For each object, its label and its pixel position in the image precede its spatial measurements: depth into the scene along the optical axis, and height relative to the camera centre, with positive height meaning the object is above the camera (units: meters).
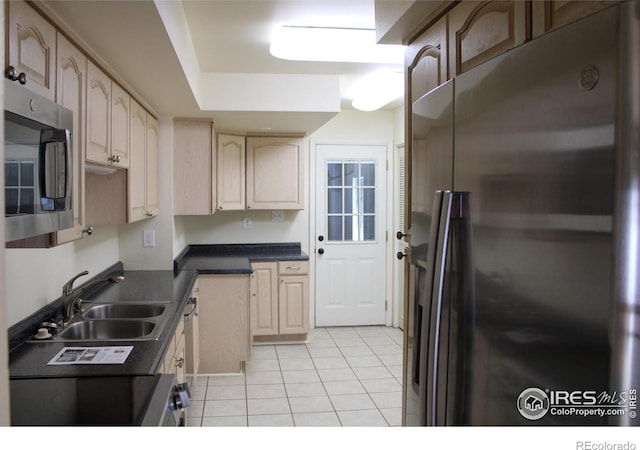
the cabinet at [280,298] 4.72 -0.80
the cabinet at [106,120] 2.08 +0.45
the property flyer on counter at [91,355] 1.77 -0.53
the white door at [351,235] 5.43 -0.22
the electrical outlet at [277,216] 5.32 -0.01
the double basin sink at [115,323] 2.26 -0.53
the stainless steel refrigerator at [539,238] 0.64 -0.04
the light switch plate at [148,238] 3.83 -0.18
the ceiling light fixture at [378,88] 3.79 +1.01
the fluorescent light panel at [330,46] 2.93 +1.07
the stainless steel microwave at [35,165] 1.11 +0.12
